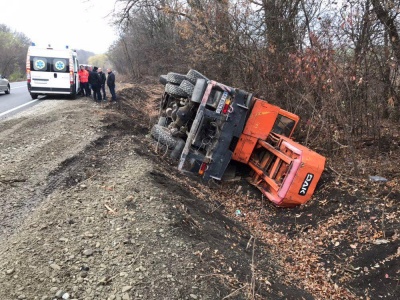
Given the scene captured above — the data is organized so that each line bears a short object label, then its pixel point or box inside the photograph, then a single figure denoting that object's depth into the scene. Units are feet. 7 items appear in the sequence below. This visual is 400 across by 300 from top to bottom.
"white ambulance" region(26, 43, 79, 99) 46.09
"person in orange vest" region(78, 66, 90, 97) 49.93
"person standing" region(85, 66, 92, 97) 51.85
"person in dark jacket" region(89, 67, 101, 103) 45.19
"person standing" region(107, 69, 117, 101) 45.11
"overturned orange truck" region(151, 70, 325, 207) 20.36
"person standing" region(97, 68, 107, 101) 46.40
